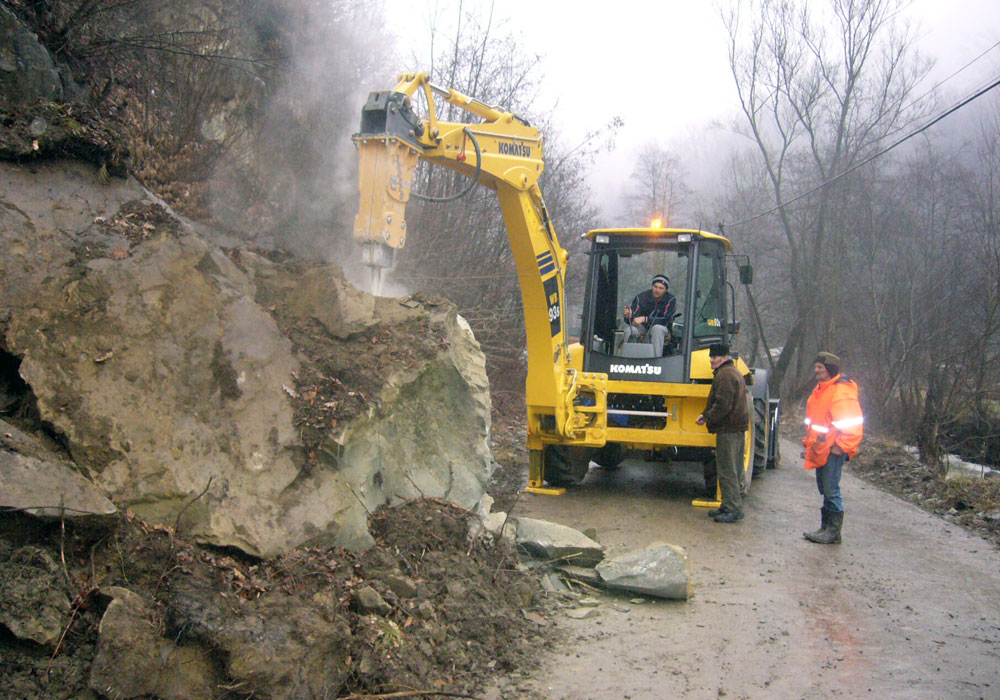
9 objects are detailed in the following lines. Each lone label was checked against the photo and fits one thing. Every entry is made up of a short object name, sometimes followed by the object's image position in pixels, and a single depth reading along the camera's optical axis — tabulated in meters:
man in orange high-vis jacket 7.46
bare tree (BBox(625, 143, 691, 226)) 40.88
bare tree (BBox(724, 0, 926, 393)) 23.45
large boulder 4.16
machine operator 9.24
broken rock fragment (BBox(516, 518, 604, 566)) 6.20
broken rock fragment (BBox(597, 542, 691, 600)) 5.73
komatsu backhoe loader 7.52
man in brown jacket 8.09
